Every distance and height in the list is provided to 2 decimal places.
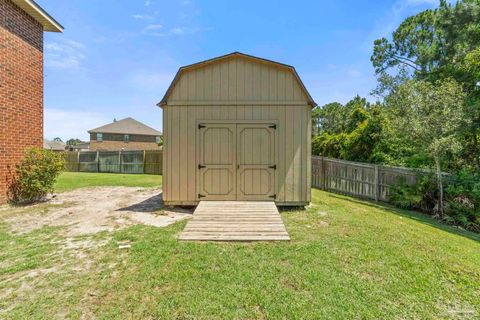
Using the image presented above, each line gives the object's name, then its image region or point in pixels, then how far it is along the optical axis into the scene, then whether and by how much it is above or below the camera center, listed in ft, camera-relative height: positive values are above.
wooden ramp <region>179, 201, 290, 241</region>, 13.33 -4.16
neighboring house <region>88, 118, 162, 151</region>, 102.12 +11.25
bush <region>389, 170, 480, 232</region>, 20.54 -3.62
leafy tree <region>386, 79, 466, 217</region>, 22.13 +4.35
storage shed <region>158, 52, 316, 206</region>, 19.53 +2.62
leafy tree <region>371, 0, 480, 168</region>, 28.04 +21.72
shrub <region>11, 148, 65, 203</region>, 21.95 -1.45
